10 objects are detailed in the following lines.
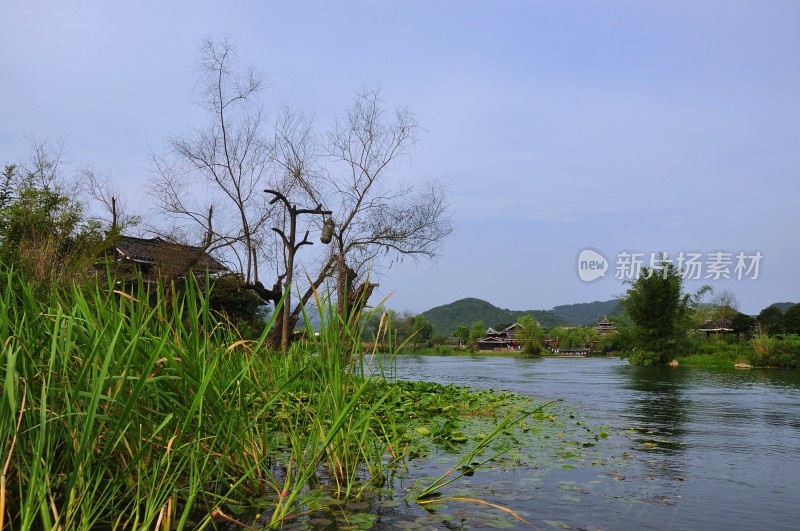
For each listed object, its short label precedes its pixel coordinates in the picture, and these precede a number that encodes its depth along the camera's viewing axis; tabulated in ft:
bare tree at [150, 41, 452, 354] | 61.21
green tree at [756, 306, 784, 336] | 144.13
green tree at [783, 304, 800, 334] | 133.43
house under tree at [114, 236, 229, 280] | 62.15
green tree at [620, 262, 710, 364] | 121.29
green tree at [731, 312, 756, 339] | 161.07
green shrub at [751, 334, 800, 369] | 93.30
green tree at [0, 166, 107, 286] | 35.35
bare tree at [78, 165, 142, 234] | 76.44
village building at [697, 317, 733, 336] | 197.47
